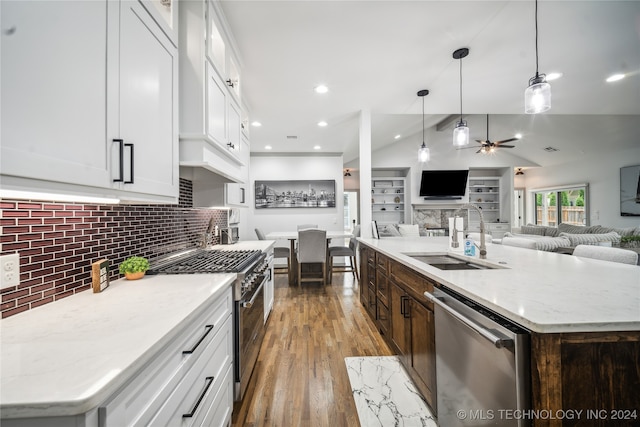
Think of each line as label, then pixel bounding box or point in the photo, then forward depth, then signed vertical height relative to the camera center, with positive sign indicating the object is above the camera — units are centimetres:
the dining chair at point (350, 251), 479 -64
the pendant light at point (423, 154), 348 +85
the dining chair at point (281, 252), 479 -64
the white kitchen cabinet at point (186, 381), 64 -53
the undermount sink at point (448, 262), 194 -37
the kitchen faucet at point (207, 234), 253 -16
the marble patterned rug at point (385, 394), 157 -122
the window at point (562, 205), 680 +31
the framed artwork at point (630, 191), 545 +53
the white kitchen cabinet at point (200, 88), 157 +83
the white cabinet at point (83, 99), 63 +37
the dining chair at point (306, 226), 577 -19
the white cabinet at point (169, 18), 130 +114
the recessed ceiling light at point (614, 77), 294 +159
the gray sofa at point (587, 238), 381 -36
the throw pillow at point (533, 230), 635 -35
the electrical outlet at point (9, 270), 85 -17
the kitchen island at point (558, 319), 82 -36
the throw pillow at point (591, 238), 402 -36
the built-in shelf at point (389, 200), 770 +51
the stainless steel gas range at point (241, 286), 154 -46
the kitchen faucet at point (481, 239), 191 -19
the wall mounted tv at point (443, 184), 717 +91
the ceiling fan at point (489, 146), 541 +148
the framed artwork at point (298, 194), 606 +55
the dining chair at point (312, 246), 420 -46
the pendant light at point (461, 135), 286 +91
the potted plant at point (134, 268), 136 -26
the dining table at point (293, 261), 462 -79
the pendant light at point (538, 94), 190 +90
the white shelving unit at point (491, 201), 756 +47
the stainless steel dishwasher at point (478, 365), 86 -59
